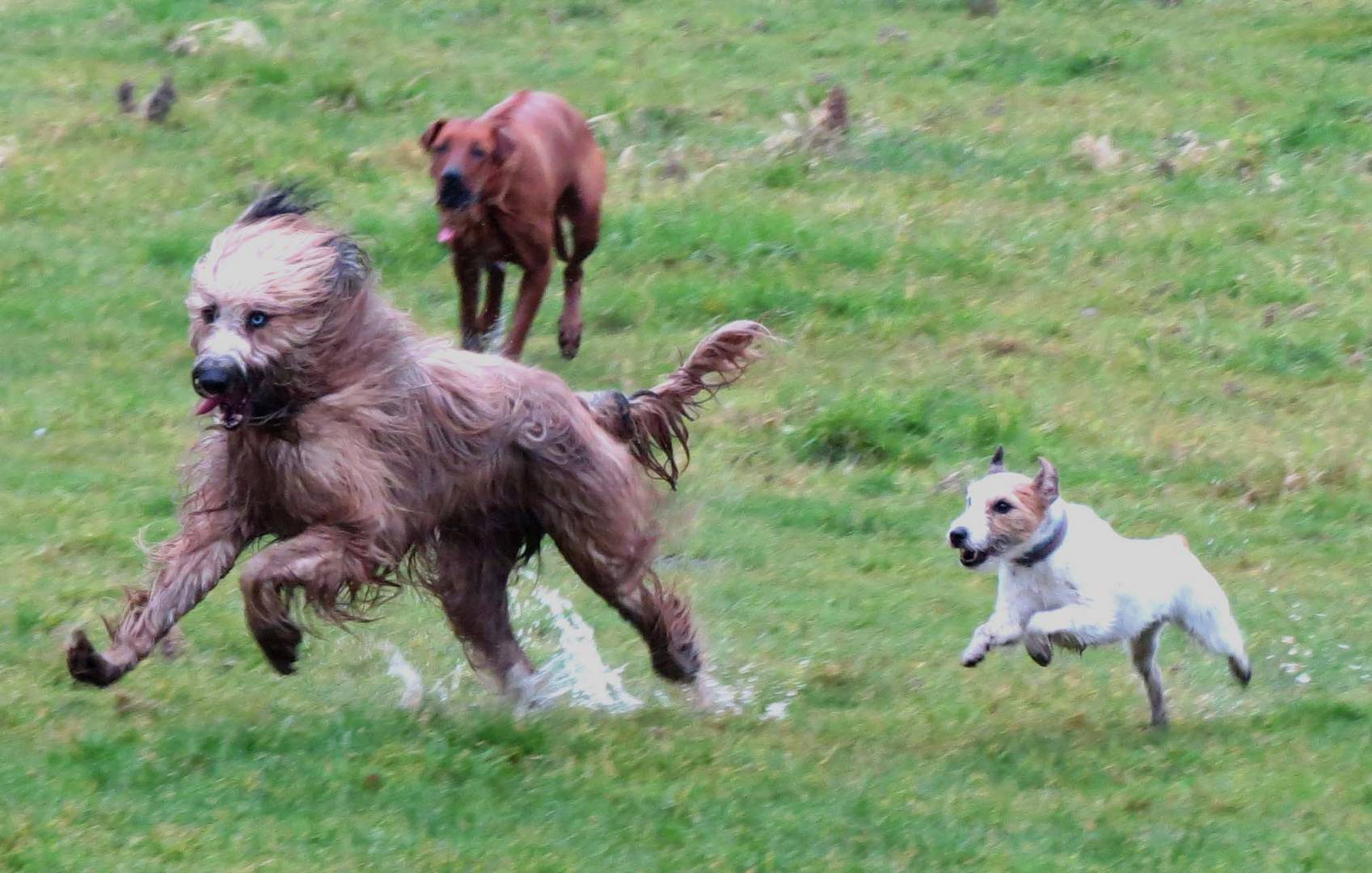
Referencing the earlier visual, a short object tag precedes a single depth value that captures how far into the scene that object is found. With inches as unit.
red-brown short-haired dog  878.4
